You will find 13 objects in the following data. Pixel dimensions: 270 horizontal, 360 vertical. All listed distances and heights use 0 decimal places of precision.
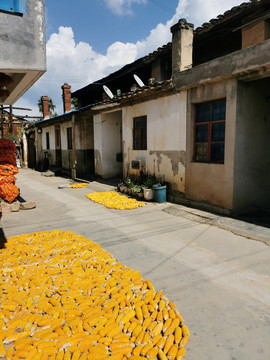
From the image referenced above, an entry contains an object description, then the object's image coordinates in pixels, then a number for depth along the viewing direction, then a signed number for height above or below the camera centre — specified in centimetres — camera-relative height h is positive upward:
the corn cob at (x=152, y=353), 265 -217
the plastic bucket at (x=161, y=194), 1013 -175
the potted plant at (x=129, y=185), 1158 -161
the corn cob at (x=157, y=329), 297 -215
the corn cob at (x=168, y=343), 275 -217
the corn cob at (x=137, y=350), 268 -216
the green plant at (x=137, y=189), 1098 -168
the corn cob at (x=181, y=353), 268 -220
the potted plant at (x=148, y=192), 1040 -172
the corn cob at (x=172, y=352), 266 -219
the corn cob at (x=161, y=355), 264 -218
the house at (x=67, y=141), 1789 +94
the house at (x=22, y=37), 421 +201
